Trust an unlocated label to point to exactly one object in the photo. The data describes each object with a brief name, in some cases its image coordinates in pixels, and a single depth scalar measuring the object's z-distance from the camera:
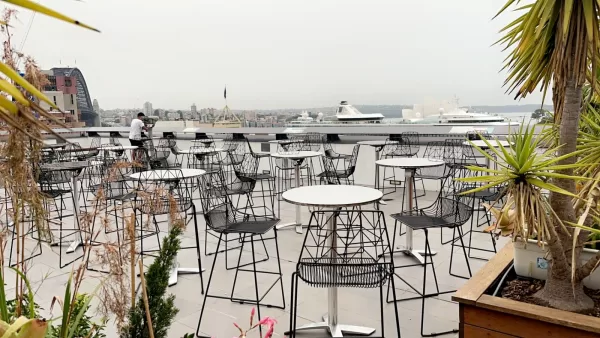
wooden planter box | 1.68
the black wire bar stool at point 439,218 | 3.05
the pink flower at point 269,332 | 0.90
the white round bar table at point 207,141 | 9.27
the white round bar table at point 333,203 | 2.62
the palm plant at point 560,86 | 1.69
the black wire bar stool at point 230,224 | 2.96
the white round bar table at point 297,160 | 5.19
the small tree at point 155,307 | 1.29
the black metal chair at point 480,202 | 4.08
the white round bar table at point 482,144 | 5.65
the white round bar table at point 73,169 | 4.37
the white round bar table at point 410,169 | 4.05
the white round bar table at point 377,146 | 6.98
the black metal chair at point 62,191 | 4.31
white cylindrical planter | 2.07
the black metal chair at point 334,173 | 5.33
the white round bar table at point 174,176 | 3.71
